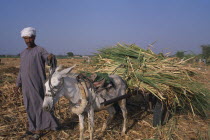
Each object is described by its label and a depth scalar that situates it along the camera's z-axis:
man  3.73
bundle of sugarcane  4.12
